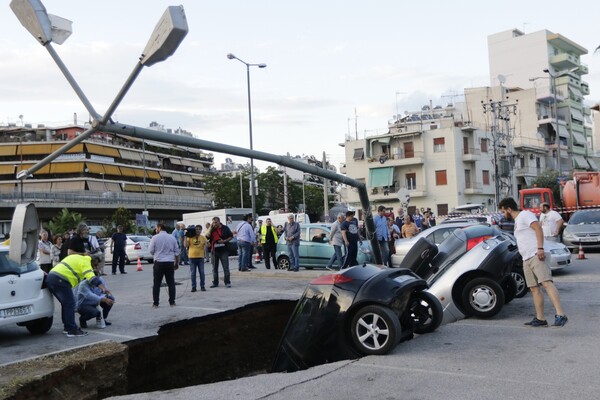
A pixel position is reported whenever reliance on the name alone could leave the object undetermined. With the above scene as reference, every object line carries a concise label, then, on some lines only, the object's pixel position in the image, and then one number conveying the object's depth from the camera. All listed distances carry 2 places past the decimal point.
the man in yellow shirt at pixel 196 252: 14.31
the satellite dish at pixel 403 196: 32.72
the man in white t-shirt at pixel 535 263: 7.64
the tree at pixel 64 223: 59.26
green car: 18.67
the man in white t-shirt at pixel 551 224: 17.52
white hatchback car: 9.12
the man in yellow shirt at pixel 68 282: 9.63
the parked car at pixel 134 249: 29.60
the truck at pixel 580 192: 28.58
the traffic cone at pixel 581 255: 17.91
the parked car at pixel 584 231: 19.94
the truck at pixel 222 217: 37.59
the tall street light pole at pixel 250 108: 37.28
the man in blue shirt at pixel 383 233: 17.06
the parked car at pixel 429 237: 15.78
